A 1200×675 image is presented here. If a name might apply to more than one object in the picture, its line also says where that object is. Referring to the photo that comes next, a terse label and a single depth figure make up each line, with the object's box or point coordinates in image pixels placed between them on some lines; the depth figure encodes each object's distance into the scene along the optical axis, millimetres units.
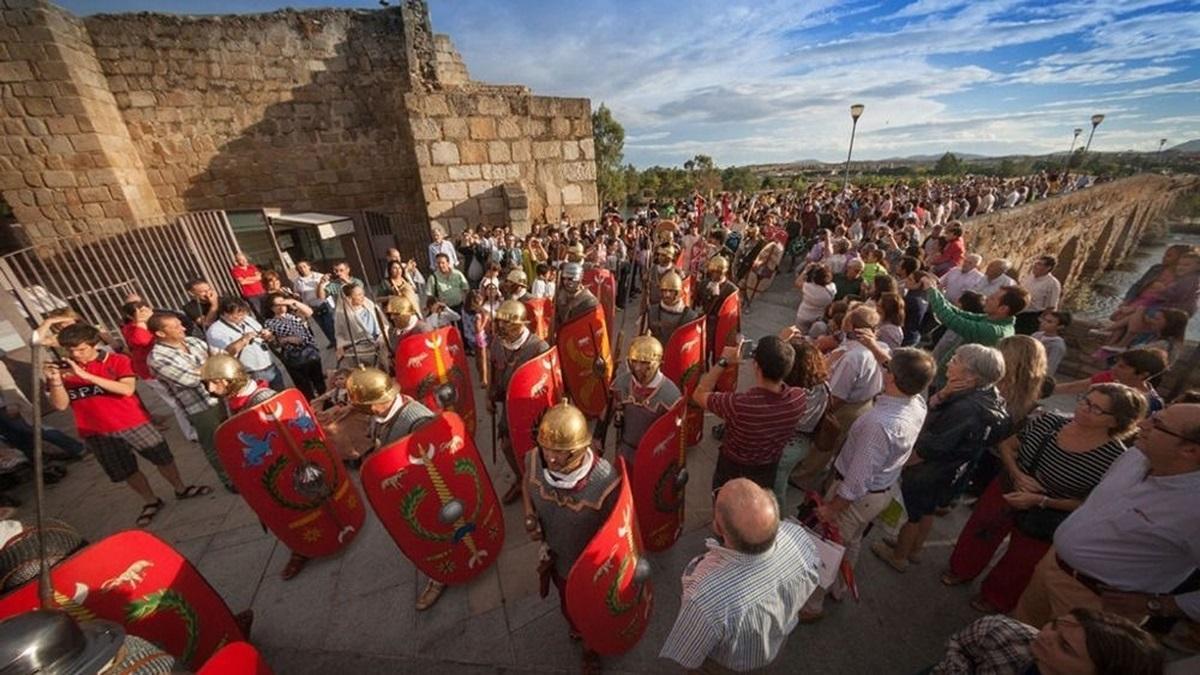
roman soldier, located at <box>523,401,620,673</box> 1708
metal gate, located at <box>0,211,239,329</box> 5320
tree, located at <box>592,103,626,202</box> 25906
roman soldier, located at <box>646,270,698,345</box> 3701
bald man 1397
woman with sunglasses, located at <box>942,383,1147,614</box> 1779
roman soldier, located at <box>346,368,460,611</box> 2184
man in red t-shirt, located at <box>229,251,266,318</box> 5363
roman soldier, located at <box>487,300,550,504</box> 3043
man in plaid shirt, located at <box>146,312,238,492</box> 2963
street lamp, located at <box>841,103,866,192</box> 10758
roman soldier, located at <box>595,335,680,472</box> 2426
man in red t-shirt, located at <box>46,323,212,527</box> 2736
